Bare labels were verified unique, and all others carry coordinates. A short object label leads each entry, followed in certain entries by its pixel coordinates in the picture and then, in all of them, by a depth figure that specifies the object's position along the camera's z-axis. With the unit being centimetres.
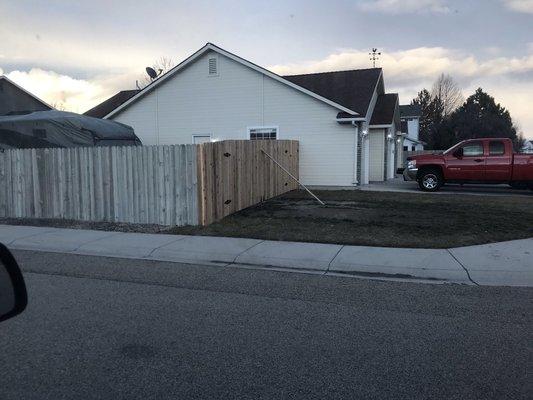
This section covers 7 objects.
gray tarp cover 1723
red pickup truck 1747
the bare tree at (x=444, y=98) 7375
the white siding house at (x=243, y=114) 2003
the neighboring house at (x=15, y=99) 2812
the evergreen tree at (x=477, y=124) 5153
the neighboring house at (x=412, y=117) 5619
